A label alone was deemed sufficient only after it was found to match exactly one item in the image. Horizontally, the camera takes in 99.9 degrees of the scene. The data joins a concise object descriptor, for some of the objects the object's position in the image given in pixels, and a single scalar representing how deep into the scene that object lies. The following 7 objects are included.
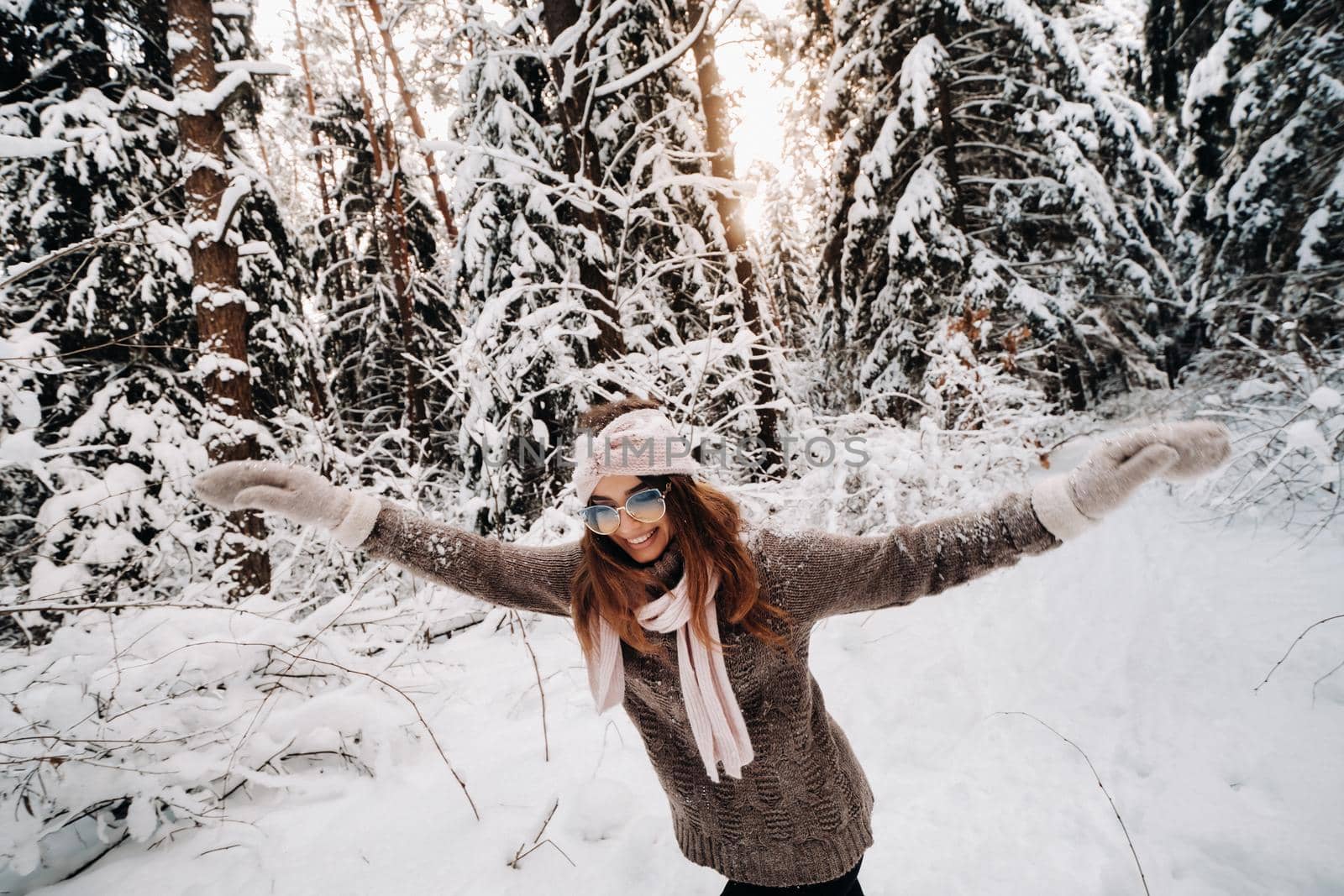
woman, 1.58
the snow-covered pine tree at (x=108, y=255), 4.98
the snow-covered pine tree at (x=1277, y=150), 6.52
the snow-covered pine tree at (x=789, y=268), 21.75
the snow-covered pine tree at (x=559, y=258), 5.54
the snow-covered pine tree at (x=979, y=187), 9.23
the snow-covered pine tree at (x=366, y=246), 12.66
